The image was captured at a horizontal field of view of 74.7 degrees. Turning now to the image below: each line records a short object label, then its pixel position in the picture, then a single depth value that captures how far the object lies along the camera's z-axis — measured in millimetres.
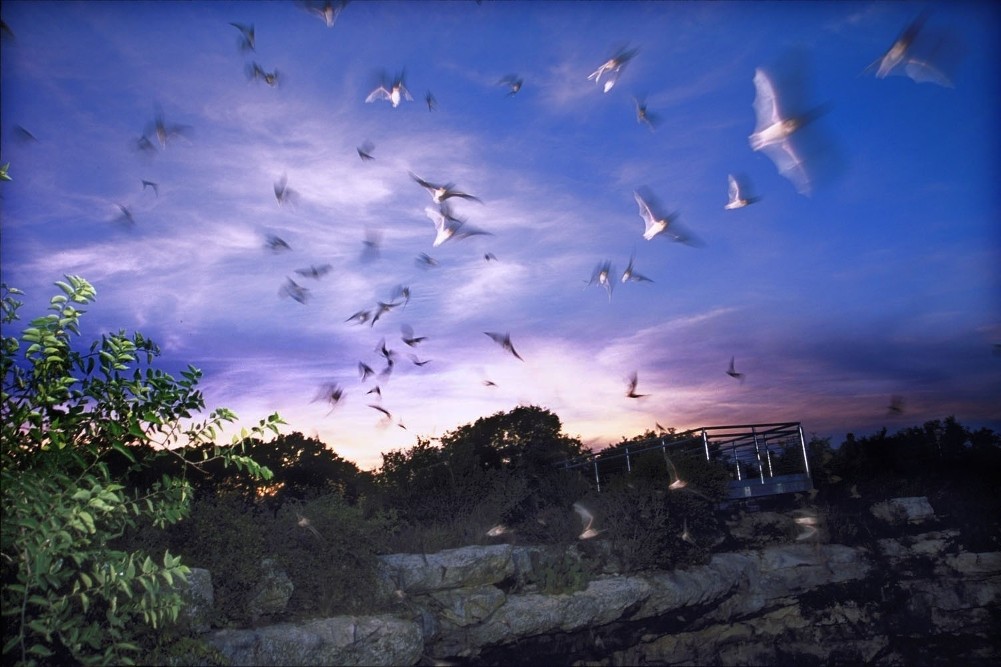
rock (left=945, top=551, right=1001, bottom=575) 12977
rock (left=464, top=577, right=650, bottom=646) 8320
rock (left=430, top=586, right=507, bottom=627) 8250
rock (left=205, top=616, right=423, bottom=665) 6303
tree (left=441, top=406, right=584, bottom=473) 15141
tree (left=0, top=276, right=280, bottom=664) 3322
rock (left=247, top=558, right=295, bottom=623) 6926
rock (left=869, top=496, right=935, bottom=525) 13875
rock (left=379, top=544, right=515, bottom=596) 8273
